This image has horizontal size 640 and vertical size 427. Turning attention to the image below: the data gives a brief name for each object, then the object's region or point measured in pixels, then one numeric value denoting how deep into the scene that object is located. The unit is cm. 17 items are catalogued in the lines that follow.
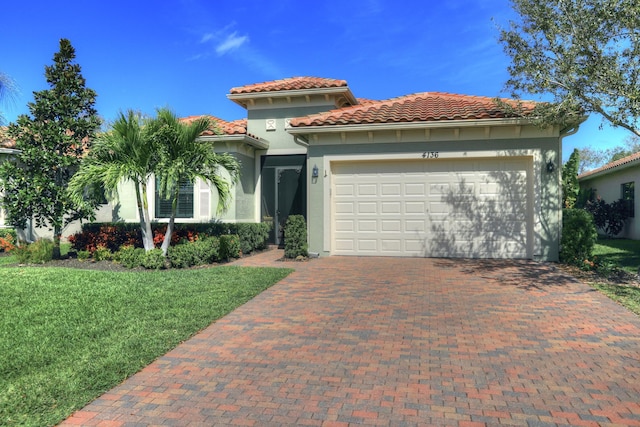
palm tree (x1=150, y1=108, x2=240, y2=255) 979
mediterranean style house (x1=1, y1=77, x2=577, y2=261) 1059
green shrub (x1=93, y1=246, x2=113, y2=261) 1102
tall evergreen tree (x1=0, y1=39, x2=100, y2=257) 1121
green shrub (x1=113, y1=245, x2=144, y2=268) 1010
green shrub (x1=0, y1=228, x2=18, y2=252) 1355
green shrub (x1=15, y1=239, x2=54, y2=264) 1097
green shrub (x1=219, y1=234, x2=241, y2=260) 1098
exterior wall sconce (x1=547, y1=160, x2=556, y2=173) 1050
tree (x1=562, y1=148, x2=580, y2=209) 2114
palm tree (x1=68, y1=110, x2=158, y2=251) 955
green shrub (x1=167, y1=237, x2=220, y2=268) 993
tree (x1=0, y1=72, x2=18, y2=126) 1404
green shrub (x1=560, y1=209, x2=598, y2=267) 966
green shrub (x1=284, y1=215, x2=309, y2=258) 1105
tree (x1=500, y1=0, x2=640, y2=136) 773
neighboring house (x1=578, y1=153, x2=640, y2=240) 1691
